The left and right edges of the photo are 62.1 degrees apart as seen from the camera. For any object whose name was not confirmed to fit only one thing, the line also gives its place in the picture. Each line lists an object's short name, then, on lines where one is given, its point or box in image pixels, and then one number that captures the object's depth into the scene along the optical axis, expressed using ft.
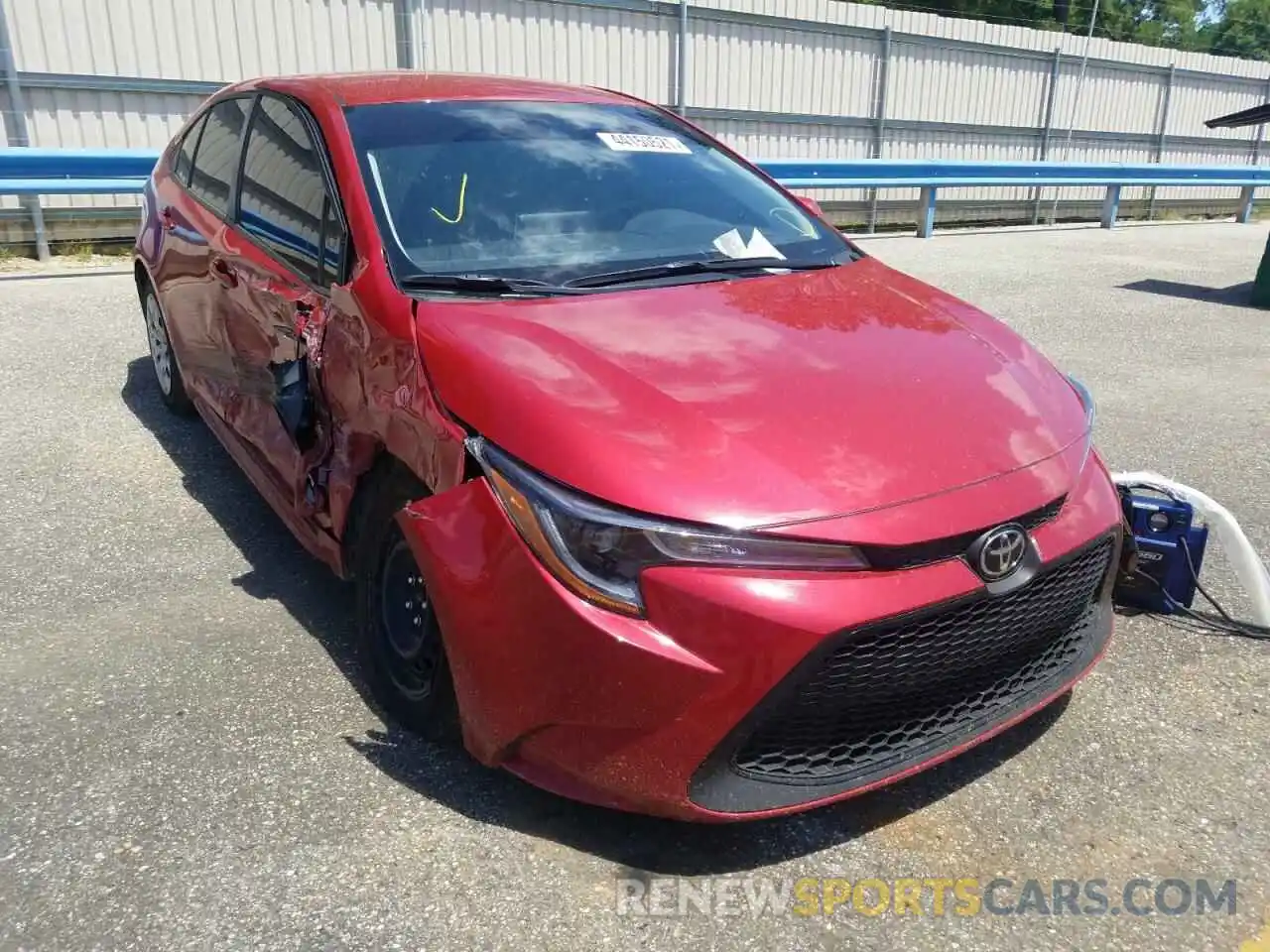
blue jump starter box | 10.96
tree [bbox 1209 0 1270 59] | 119.65
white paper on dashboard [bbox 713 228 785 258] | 10.80
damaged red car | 6.72
